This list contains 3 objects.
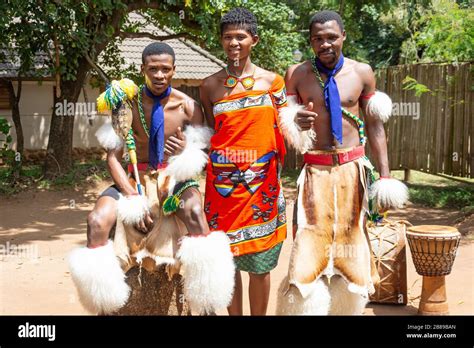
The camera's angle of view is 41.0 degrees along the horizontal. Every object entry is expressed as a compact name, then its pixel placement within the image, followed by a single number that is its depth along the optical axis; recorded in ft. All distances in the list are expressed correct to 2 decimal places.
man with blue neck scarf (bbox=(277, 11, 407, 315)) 12.62
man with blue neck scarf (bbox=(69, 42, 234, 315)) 11.90
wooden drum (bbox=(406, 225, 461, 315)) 15.75
